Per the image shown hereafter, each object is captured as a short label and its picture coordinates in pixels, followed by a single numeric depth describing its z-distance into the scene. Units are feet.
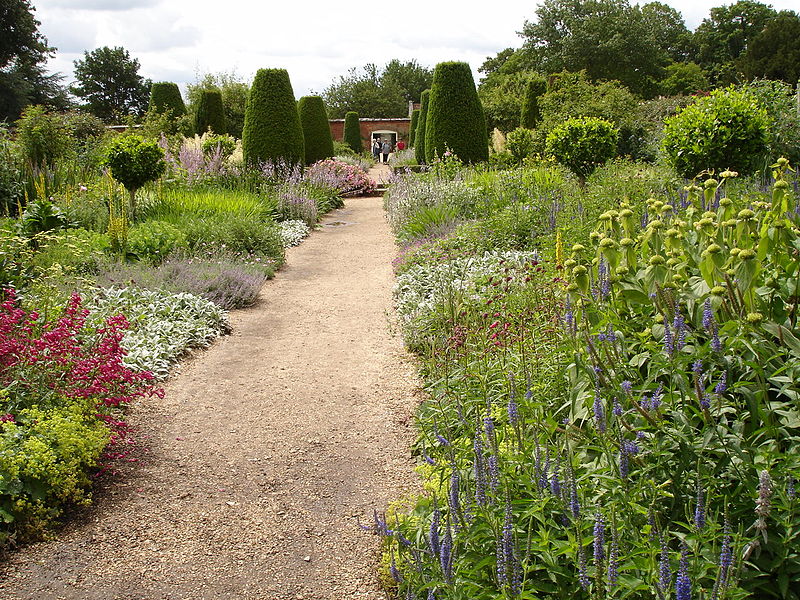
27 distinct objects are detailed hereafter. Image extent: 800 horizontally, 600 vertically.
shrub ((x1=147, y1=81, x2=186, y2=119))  81.97
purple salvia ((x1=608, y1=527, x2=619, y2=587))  5.09
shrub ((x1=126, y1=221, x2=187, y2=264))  26.63
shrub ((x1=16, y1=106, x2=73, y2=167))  43.24
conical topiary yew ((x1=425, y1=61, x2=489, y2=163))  52.70
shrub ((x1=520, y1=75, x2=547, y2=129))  77.56
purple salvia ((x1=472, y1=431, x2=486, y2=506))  6.41
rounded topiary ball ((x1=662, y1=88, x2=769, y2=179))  29.27
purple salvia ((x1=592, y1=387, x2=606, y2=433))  6.43
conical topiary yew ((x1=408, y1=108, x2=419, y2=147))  102.60
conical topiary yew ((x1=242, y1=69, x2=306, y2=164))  50.49
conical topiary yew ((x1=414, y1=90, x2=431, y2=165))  69.31
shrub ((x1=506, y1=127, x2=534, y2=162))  64.03
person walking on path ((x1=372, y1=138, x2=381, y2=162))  121.90
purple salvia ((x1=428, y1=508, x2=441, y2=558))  6.30
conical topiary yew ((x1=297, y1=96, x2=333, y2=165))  67.87
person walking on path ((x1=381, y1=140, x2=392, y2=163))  125.29
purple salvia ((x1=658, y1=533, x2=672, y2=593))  4.82
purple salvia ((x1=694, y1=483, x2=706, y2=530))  5.35
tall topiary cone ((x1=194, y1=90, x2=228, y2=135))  77.51
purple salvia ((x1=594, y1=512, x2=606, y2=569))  5.03
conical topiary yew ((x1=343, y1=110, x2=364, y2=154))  116.57
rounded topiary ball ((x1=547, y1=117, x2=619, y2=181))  38.52
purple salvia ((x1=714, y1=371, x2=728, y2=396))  6.06
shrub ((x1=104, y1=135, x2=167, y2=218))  31.63
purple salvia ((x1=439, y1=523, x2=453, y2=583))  5.99
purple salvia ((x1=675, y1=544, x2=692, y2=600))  4.68
